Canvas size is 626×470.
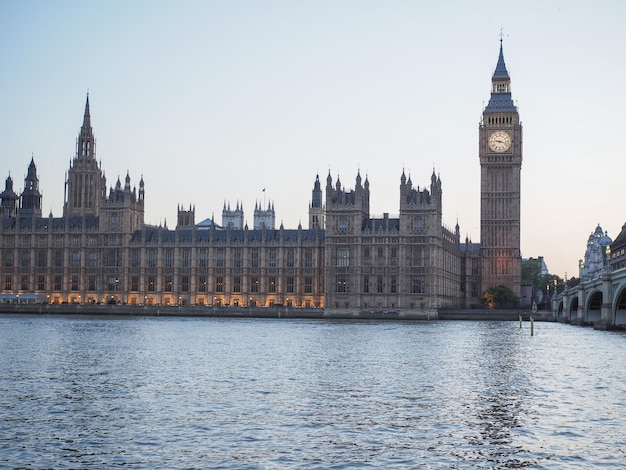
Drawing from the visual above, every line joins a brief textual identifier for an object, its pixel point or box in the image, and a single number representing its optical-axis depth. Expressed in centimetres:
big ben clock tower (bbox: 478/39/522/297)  17250
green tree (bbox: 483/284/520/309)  16075
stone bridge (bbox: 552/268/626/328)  8731
